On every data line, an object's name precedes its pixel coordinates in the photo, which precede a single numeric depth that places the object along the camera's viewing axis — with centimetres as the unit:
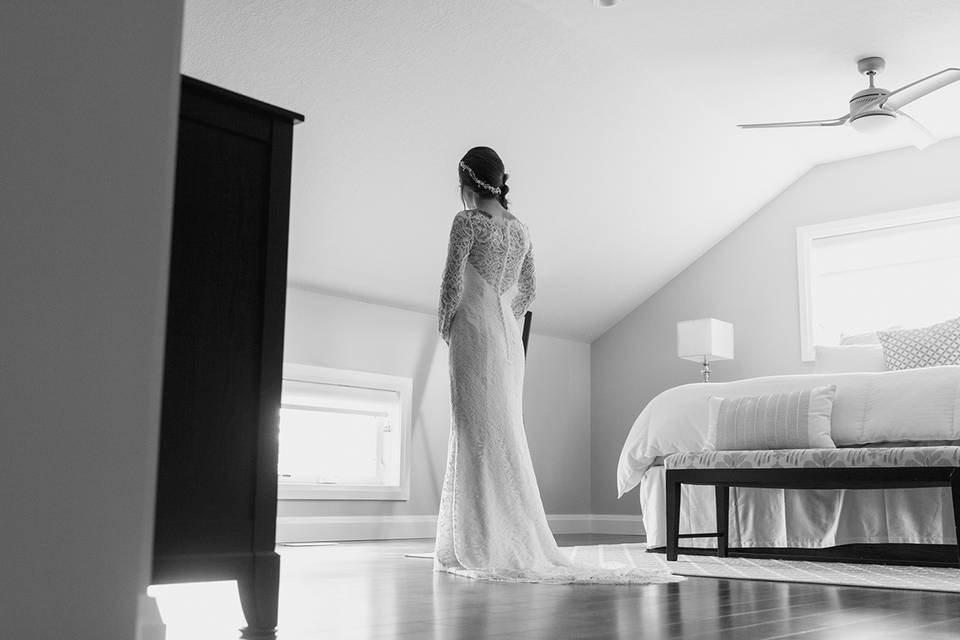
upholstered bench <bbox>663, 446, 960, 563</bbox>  337
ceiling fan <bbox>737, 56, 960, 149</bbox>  447
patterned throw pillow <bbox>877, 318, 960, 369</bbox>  505
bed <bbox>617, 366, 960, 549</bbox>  389
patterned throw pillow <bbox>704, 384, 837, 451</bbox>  391
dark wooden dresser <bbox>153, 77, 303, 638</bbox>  151
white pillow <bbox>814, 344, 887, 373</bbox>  562
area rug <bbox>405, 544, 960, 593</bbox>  294
